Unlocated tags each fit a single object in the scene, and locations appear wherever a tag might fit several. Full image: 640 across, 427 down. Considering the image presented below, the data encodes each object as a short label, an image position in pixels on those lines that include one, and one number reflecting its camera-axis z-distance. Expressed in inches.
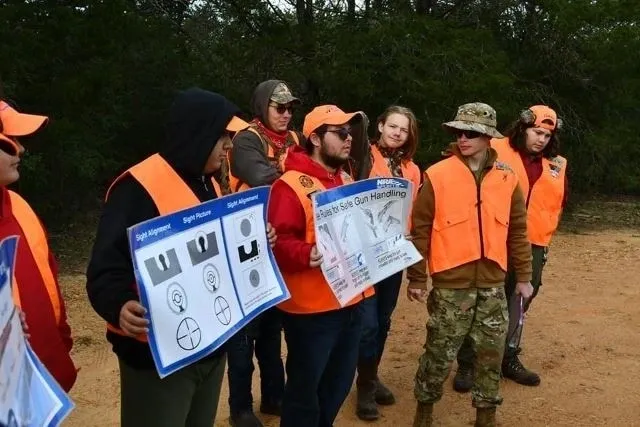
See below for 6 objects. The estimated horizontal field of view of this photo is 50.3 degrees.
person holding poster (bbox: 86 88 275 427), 93.7
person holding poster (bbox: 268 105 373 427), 128.6
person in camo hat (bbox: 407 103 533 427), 155.9
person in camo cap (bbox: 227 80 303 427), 152.6
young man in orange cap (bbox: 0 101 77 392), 92.0
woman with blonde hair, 174.2
